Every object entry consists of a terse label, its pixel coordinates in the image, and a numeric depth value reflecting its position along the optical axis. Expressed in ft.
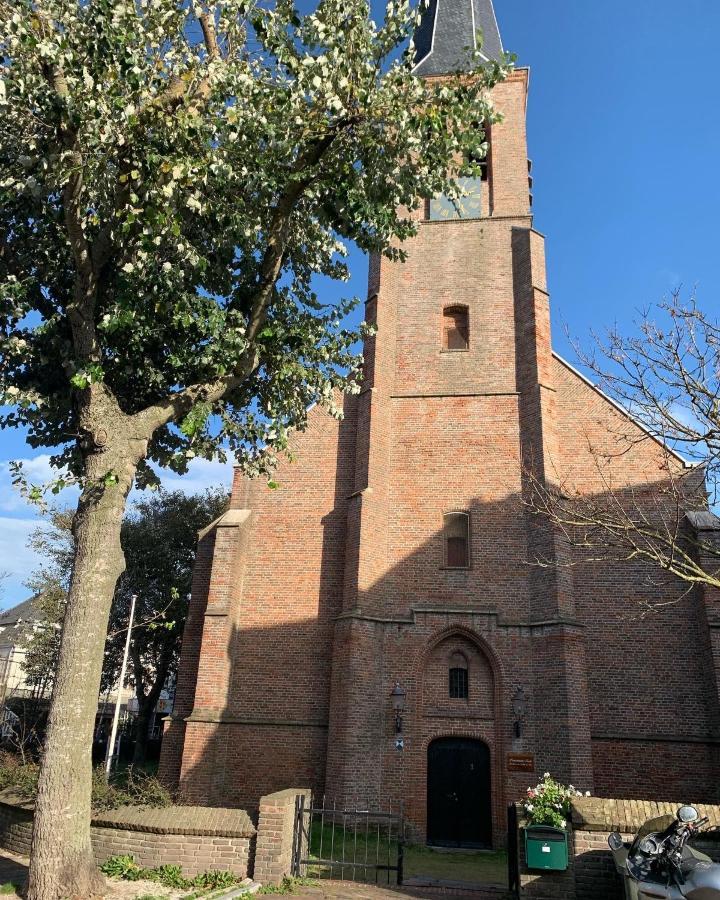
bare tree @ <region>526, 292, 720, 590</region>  52.11
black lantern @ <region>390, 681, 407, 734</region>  50.49
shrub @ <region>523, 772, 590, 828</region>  30.55
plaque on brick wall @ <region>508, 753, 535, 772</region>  47.57
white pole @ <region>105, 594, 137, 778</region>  57.17
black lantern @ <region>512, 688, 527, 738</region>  48.93
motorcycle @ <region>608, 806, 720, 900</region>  21.57
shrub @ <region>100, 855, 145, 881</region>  29.53
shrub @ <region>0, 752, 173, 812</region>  34.42
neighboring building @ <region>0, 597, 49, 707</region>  60.64
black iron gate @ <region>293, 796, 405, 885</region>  33.35
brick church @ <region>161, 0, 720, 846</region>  49.06
